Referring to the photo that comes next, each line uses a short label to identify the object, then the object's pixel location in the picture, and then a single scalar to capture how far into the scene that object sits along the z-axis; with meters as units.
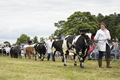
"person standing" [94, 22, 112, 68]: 11.19
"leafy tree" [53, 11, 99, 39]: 57.78
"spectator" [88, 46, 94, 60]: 20.12
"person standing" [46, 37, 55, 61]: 20.45
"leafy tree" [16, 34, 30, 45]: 119.61
